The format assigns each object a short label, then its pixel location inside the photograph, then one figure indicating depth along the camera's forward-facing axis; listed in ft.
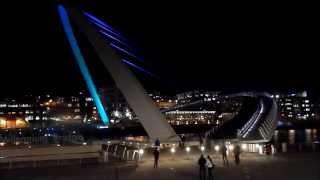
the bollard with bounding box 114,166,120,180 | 44.34
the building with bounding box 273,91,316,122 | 587.68
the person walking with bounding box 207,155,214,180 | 41.57
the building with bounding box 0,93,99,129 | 429.38
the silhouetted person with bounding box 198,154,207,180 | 41.98
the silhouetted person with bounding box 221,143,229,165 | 58.53
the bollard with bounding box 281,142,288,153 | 76.95
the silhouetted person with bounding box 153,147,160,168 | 55.60
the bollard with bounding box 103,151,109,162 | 60.49
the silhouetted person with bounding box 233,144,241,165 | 57.67
